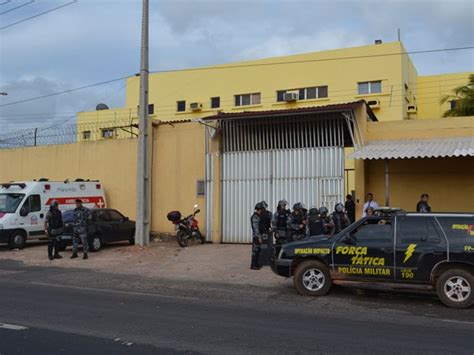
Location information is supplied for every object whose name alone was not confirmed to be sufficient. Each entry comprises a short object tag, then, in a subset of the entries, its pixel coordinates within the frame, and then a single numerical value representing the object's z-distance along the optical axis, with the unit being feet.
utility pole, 56.18
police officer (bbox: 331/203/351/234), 44.06
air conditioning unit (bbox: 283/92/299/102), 105.40
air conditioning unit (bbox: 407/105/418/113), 101.80
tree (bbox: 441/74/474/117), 77.30
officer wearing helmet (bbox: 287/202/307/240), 42.52
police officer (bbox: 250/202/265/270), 41.70
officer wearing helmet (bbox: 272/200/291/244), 42.91
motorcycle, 57.26
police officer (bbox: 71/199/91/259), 51.19
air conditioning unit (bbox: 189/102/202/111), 118.11
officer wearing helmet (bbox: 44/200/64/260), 50.93
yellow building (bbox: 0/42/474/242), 51.44
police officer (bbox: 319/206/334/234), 41.70
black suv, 28.99
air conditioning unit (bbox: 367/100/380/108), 99.25
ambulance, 58.80
